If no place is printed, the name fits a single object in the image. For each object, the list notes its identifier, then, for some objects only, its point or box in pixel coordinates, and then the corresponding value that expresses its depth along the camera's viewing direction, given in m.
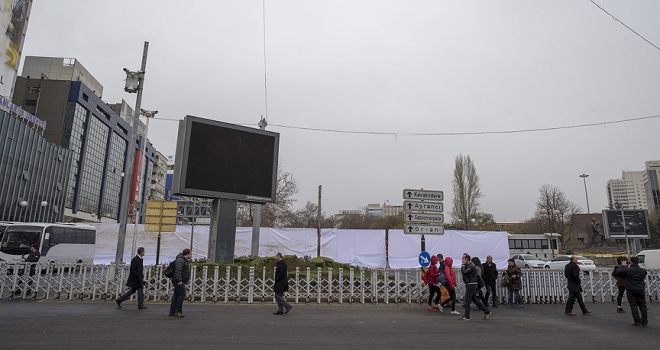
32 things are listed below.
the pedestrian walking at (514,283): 13.99
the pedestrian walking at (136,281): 11.86
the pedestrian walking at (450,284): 12.09
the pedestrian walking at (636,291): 10.21
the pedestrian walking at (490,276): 13.72
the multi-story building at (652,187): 109.08
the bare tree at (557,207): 50.90
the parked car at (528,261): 33.91
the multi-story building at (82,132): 69.19
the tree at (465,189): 53.06
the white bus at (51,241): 23.99
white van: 25.24
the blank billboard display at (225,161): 16.78
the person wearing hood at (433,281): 12.60
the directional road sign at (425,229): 14.47
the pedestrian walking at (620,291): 12.73
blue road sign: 13.91
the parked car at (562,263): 32.13
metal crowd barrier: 13.55
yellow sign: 18.29
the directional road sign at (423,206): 14.71
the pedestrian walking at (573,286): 12.10
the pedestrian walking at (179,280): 10.75
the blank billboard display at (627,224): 38.03
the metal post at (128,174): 16.05
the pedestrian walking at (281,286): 11.32
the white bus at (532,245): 46.50
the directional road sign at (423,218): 14.64
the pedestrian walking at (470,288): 11.02
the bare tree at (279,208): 42.41
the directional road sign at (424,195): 14.87
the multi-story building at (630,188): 160.50
